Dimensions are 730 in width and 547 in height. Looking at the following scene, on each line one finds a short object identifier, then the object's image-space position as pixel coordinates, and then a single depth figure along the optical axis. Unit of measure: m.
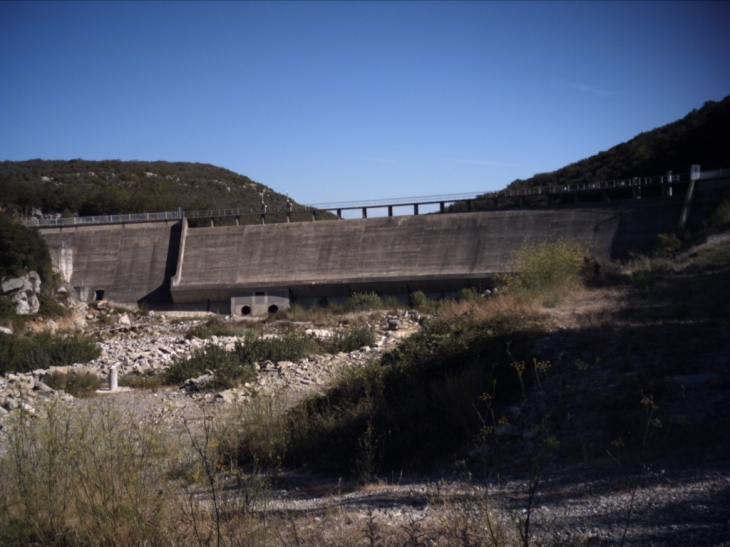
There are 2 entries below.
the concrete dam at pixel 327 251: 33.41
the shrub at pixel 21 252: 33.53
